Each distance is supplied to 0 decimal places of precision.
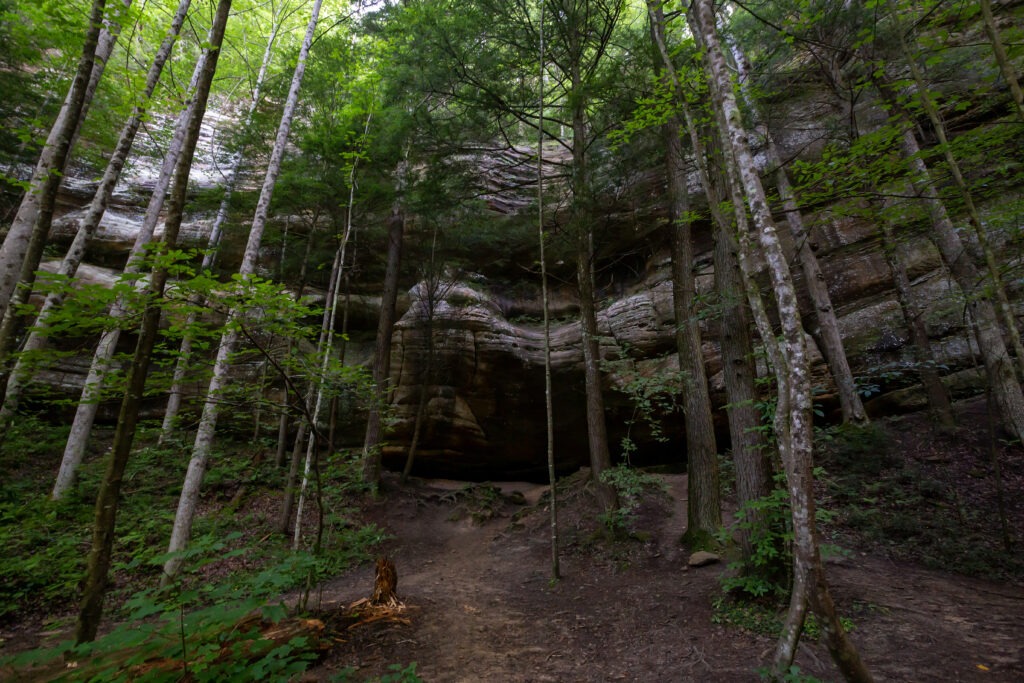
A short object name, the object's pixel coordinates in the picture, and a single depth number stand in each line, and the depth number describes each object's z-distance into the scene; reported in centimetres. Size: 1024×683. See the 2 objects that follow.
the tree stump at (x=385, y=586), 547
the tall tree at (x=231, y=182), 1034
